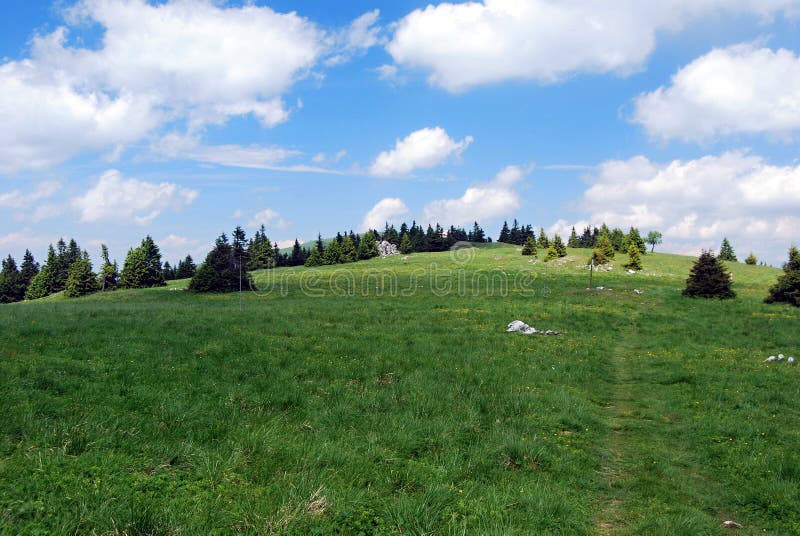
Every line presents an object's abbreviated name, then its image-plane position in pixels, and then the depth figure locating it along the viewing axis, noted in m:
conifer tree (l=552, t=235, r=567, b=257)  90.55
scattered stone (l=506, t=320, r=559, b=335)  23.39
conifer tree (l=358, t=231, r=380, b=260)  116.25
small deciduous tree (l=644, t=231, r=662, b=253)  144.38
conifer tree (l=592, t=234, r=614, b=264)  78.94
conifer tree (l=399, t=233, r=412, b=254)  133.75
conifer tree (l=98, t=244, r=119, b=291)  83.62
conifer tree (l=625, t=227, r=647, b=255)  102.56
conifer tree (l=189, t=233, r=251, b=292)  55.38
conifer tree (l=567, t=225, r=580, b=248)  140.38
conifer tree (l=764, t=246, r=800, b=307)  36.75
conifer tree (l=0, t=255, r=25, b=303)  94.47
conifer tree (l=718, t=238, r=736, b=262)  101.06
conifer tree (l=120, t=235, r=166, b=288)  80.88
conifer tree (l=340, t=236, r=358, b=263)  112.56
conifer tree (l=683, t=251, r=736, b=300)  40.72
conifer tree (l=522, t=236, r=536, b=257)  101.31
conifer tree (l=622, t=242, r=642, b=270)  76.10
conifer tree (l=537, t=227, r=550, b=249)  112.34
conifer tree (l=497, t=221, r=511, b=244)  165.93
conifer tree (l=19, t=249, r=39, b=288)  99.94
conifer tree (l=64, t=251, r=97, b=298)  75.06
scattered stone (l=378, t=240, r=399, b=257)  133.12
